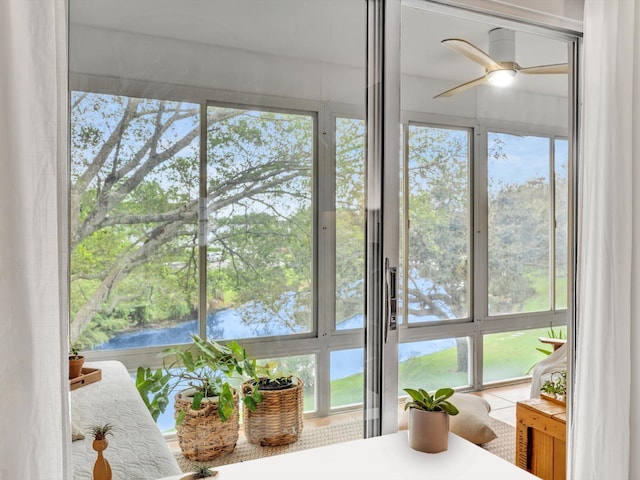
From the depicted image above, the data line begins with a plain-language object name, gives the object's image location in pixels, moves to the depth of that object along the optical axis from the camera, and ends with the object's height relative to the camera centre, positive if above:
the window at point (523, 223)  1.97 +0.05
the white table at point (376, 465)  1.40 -0.71
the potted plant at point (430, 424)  1.53 -0.61
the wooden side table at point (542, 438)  2.14 -0.94
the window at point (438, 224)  1.81 +0.04
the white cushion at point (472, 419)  2.01 -0.81
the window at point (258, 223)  1.47 +0.04
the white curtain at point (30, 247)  1.04 -0.03
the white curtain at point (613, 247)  1.70 -0.05
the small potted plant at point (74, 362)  1.28 -0.34
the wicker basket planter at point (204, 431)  1.42 -0.60
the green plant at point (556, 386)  2.19 -0.70
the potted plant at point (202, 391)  1.40 -0.47
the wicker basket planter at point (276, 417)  1.53 -0.60
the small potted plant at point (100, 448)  1.30 -0.59
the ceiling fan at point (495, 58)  1.86 +0.71
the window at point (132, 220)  1.30 +0.04
